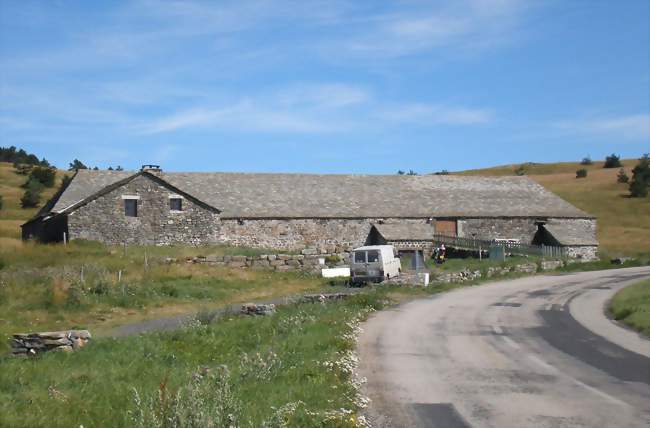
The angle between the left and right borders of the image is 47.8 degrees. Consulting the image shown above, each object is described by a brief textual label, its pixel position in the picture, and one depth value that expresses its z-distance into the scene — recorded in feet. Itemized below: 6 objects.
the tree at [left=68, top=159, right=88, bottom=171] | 368.23
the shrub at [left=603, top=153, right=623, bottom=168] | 410.97
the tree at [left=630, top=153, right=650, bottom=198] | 288.71
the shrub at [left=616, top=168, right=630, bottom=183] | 320.09
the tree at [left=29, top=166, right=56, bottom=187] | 298.56
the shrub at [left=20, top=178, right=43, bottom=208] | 259.19
